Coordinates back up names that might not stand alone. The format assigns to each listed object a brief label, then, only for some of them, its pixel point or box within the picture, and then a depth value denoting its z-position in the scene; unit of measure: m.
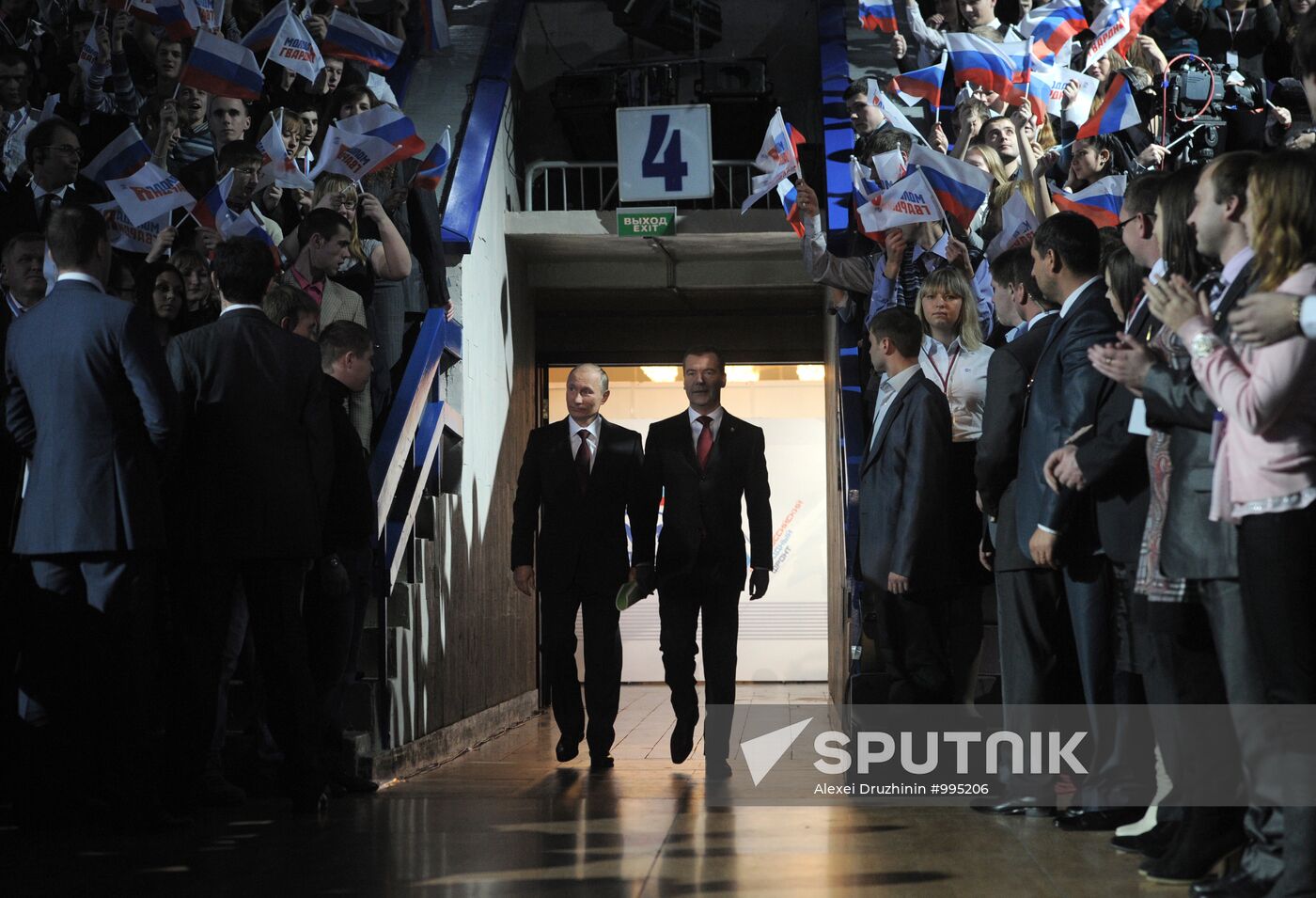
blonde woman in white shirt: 5.07
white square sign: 9.95
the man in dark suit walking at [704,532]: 6.05
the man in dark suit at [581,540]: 6.36
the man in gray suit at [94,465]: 3.95
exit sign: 10.16
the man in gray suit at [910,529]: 5.00
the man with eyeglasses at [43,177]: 5.63
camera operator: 8.90
